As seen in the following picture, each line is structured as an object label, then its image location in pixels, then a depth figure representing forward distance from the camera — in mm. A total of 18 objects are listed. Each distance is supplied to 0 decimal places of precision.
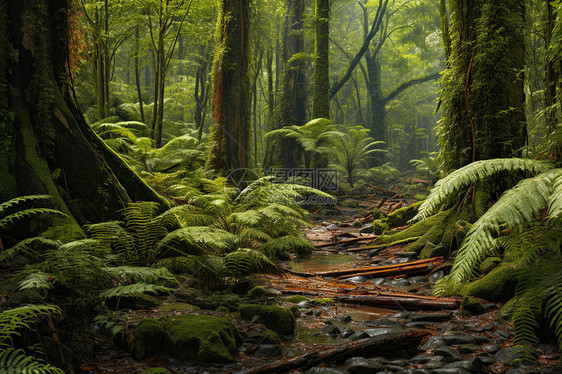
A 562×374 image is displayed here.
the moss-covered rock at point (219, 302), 3402
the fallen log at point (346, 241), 6749
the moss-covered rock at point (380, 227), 7139
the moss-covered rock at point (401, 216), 7125
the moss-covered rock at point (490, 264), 3576
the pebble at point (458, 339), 2559
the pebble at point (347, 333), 2877
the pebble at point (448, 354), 2338
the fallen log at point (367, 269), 4496
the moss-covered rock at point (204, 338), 2391
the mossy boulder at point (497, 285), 3090
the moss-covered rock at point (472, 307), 3021
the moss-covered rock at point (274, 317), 2932
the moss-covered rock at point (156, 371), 2087
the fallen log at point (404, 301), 3270
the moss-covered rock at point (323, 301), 3623
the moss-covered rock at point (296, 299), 3670
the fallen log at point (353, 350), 2275
